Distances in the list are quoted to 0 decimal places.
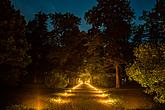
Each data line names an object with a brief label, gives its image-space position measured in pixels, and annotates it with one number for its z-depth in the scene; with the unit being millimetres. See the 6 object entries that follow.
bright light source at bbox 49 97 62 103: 29462
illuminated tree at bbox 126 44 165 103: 17703
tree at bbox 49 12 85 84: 77750
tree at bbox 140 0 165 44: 60138
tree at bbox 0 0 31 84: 29628
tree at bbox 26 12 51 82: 66188
